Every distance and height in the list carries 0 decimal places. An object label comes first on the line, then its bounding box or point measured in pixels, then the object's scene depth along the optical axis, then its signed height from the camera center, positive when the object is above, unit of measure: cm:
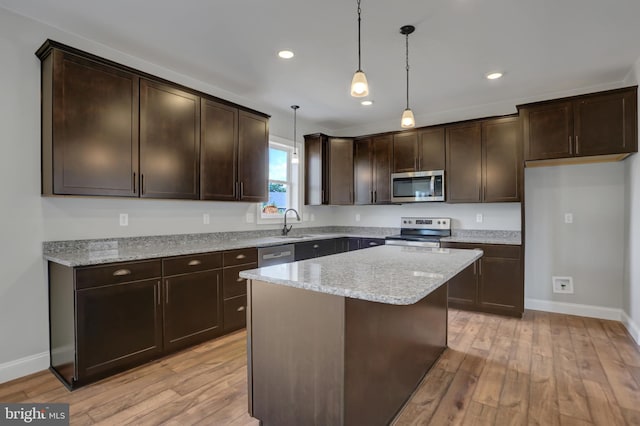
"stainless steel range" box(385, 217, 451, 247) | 437 -28
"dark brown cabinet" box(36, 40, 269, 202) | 239 +67
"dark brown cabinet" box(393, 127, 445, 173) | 442 +84
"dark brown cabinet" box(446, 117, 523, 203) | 393 +61
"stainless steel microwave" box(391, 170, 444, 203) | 440 +35
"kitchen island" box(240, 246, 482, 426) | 149 -63
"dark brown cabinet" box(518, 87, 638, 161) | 329 +89
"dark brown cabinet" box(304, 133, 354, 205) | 512 +65
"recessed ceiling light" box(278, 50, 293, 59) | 293 +141
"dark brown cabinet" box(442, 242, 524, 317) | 378 -83
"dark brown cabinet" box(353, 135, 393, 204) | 487 +64
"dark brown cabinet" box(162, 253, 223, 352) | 274 -75
